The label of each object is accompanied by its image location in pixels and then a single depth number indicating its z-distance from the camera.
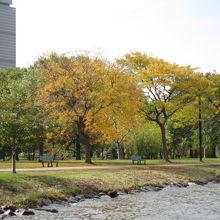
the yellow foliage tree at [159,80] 51.50
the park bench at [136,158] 47.66
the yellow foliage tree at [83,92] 46.22
